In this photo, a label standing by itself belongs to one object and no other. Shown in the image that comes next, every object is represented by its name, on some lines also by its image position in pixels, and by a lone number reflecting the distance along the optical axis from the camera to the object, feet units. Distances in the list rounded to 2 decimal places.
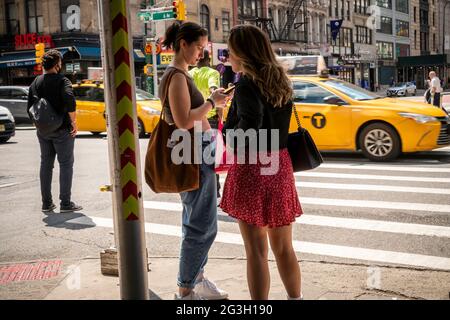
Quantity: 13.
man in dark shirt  23.29
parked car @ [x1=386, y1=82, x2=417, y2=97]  174.91
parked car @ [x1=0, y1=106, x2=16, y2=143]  55.88
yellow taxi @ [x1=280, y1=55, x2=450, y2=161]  34.09
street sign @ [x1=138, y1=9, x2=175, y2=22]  70.69
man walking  69.36
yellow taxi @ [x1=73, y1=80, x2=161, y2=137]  58.03
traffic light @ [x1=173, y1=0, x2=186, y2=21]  69.97
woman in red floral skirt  10.77
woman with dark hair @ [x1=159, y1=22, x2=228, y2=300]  11.68
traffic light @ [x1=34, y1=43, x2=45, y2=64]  84.73
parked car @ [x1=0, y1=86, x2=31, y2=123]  83.92
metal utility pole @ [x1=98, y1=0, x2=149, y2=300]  10.87
